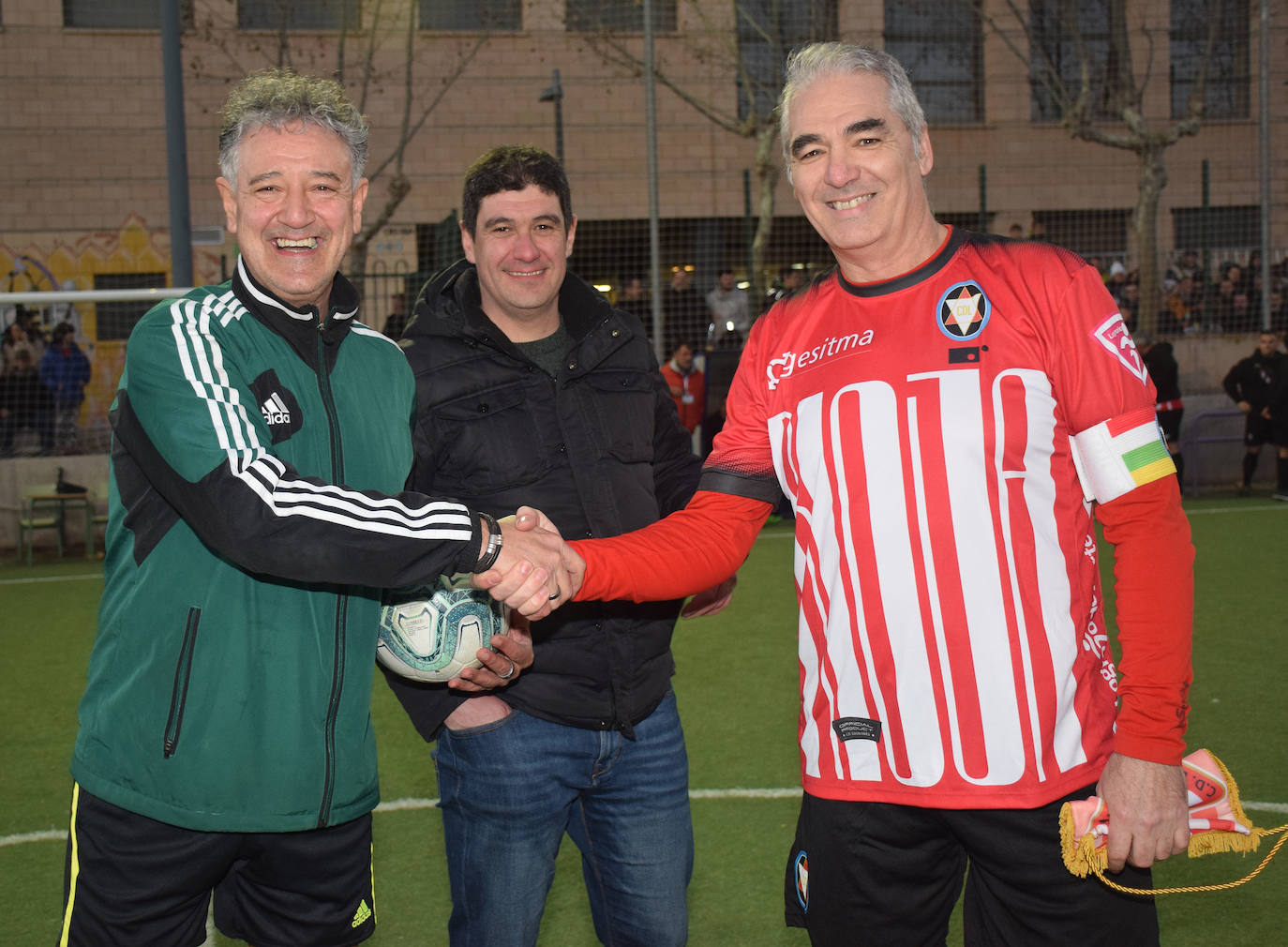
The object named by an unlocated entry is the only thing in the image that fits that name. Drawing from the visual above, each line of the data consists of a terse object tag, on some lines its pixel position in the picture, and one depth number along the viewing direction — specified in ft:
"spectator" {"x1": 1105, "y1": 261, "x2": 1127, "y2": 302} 52.68
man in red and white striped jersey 7.60
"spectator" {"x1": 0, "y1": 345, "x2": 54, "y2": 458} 40.83
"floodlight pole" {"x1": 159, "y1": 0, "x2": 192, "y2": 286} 37.42
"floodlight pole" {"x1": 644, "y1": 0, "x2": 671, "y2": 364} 43.91
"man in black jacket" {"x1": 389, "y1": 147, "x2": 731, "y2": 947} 10.03
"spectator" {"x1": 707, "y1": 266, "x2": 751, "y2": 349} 47.50
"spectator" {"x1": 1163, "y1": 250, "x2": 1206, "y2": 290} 53.67
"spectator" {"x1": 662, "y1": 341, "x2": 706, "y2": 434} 43.70
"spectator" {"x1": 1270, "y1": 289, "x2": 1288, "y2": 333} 50.96
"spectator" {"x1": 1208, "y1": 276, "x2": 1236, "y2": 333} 52.21
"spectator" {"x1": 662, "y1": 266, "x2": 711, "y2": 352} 46.14
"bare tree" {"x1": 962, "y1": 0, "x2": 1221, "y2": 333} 55.31
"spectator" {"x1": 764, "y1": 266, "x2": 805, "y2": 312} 47.16
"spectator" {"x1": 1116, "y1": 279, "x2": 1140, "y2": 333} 51.44
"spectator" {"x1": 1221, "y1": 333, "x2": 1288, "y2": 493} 46.03
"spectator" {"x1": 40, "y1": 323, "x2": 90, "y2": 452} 41.37
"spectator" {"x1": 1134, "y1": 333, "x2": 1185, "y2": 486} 46.65
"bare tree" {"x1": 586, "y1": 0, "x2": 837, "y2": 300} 56.29
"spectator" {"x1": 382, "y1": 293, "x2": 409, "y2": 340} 42.14
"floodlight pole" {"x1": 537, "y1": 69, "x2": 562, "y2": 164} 56.08
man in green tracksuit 8.02
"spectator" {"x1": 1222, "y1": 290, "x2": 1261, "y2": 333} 51.72
